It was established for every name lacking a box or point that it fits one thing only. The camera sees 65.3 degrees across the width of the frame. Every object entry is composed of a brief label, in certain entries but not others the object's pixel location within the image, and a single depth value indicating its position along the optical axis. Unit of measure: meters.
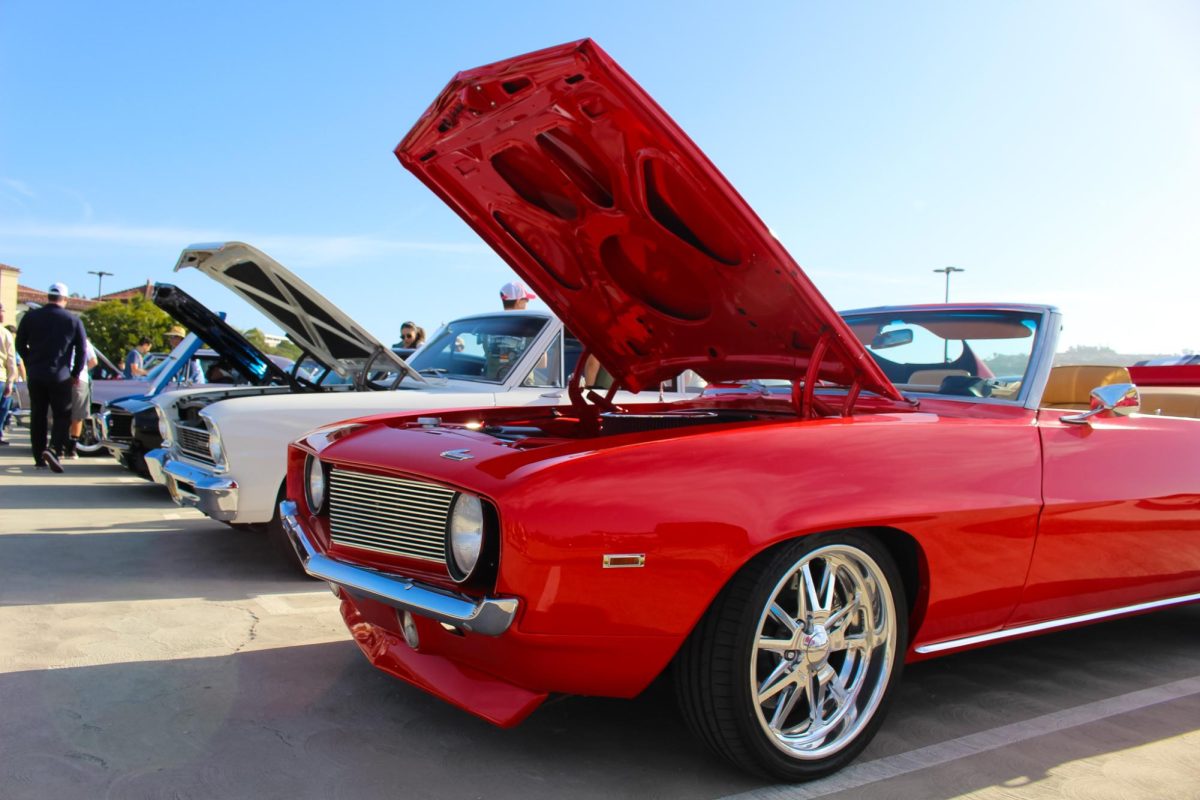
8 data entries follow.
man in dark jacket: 8.53
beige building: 55.50
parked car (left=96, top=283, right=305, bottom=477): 6.32
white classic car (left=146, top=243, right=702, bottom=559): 4.75
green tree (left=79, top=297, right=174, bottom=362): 40.50
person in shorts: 9.17
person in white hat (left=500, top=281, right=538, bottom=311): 6.50
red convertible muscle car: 2.24
